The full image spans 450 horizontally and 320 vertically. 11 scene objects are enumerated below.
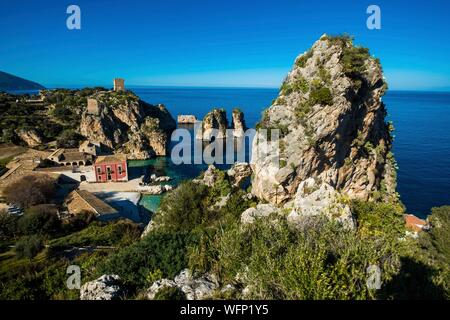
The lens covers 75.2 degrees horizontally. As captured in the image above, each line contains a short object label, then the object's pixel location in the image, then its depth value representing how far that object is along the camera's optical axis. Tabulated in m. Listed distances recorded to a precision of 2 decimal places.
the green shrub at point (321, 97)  16.43
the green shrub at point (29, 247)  19.23
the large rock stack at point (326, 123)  16.44
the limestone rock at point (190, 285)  8.67
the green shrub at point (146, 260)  10.36
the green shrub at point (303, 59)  18.17
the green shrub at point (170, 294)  8.26
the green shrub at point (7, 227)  24.45
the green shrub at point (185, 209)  18.48
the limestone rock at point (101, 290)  8.49
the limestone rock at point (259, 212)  13.70
